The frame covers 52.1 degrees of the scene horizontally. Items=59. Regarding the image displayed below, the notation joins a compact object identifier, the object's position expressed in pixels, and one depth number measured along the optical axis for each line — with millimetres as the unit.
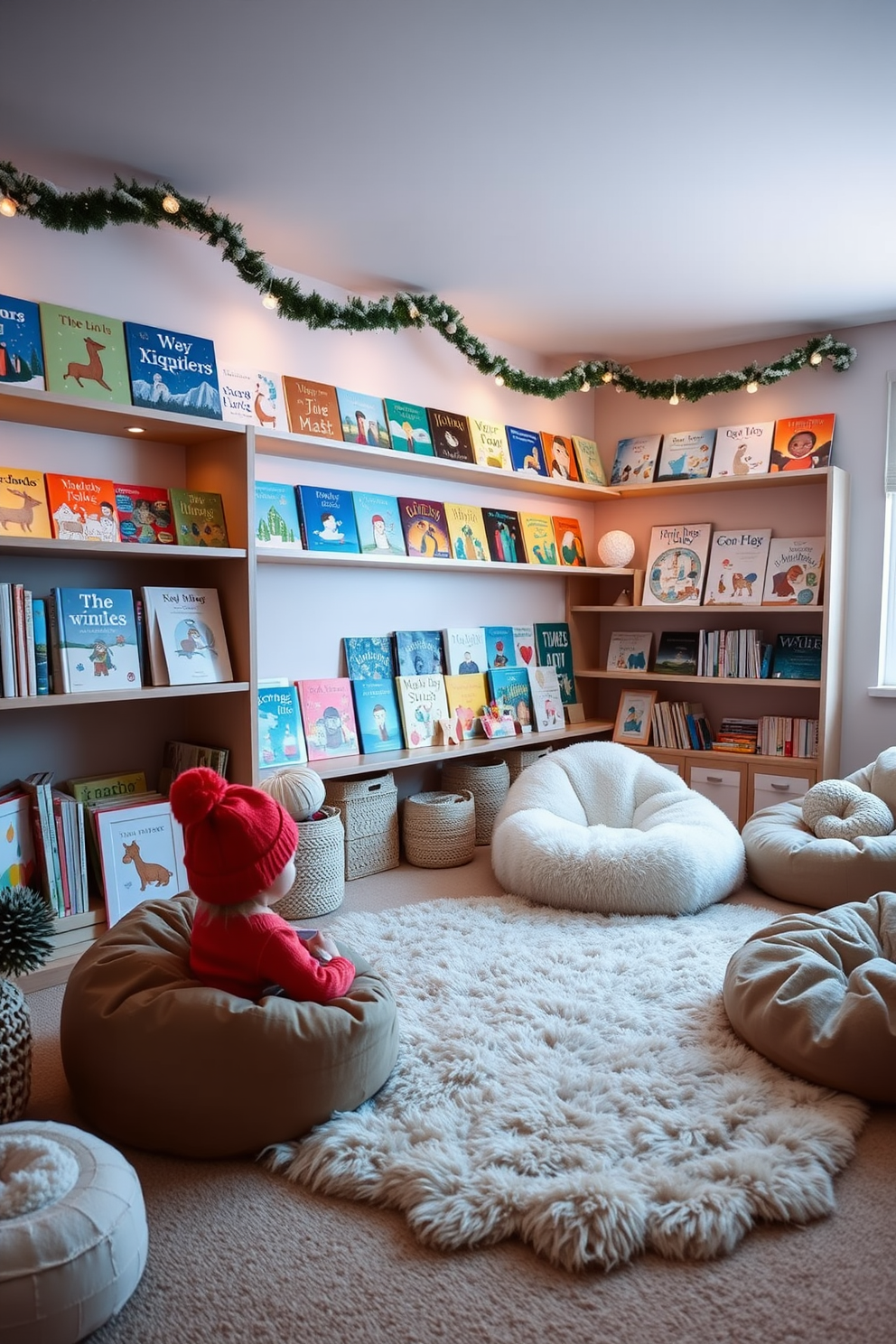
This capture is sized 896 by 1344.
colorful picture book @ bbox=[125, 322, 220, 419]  2920
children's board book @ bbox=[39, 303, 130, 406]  2691
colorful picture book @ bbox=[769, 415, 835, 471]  4285
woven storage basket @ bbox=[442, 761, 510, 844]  4105
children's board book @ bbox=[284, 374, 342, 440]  3500
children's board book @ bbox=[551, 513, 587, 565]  4844
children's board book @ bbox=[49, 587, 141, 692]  2666
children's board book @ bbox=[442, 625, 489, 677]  4258
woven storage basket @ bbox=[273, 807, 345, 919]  3145
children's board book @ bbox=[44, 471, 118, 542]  2736
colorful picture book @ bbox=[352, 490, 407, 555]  3797
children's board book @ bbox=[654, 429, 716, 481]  4656
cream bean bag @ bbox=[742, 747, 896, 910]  3078
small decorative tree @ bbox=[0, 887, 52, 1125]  1759
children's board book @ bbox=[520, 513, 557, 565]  4621
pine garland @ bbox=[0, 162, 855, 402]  2635
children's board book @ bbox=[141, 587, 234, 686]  2910
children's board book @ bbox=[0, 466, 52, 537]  2621
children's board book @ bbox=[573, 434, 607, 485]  4898
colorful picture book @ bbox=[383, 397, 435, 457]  3902
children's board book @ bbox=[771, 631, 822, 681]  4297
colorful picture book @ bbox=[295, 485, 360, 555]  3568
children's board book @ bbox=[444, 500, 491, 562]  4211
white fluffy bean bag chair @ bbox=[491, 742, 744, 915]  3084
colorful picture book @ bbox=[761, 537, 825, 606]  4277
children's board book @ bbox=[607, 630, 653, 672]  4938
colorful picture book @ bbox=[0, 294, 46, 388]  2588
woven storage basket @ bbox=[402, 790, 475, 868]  3758
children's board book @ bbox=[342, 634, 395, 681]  3854
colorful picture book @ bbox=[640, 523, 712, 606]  4684
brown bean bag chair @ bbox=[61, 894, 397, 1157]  1743
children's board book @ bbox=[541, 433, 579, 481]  4684
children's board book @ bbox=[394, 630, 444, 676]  4051
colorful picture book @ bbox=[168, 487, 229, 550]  3000
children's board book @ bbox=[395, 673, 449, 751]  3965
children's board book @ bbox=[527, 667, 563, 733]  4570
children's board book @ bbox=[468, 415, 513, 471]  4305
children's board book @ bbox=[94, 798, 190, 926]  2758
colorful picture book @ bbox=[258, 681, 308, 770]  3445
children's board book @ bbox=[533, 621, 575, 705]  4824
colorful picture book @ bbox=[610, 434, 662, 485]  4863
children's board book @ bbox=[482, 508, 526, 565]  4414
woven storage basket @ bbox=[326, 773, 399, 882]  3564
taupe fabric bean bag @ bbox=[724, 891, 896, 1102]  1921
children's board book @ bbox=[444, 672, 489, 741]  4199
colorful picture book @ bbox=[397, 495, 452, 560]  4000
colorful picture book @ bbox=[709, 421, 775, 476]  4477
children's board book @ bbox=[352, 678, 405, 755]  3812
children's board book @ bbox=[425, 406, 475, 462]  4090
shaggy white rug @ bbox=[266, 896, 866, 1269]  1571
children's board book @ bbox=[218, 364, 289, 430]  3309
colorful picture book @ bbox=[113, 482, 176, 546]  2908
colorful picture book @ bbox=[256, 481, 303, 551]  3432
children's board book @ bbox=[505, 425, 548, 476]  4504
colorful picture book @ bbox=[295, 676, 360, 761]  3625
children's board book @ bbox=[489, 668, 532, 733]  4414
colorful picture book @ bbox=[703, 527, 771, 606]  4473
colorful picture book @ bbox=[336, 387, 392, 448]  3697
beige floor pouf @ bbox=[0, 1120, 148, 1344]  1260
